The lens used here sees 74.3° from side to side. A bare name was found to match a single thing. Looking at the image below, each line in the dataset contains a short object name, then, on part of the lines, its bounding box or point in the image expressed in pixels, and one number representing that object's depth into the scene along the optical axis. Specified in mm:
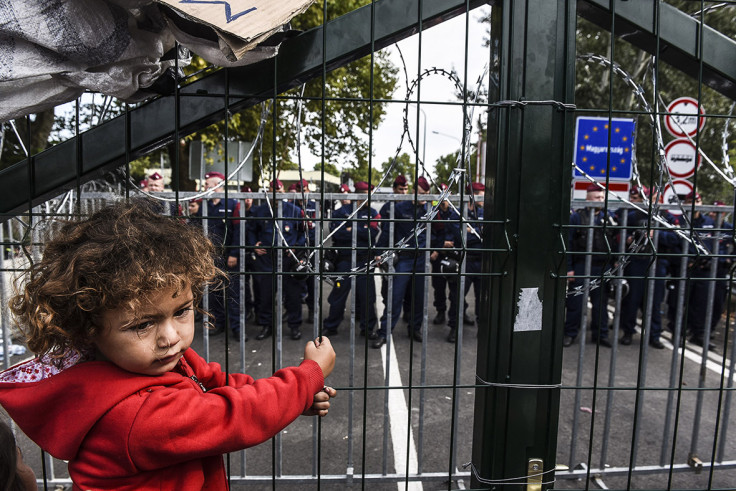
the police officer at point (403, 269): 5267
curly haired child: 1046
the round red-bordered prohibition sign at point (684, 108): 4770
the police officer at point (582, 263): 5164
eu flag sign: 4754
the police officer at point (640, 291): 5969
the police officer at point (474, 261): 5791
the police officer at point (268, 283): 6055
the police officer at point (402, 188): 6846
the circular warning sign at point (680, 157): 6218
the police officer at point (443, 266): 6070
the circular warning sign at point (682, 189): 6329
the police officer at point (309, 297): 7285
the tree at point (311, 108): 9023
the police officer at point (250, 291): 6067
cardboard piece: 1177
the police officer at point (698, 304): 6207
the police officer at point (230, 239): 5021
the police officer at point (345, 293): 5867
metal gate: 1619
